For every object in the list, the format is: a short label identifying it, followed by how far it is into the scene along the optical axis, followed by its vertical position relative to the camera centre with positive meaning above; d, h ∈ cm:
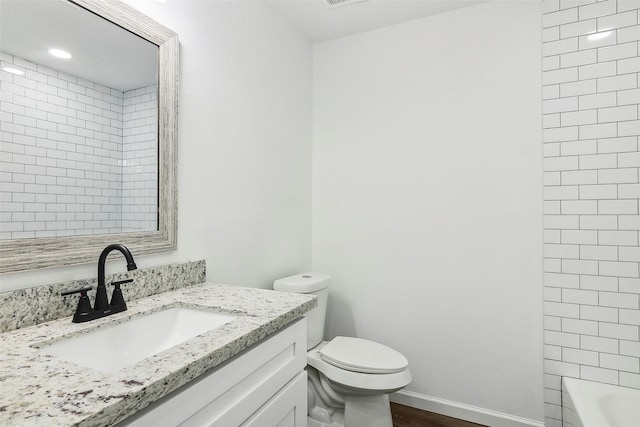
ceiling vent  195 +121
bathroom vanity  58 -31
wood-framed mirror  92 +15
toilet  163 -78
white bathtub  150 -88
